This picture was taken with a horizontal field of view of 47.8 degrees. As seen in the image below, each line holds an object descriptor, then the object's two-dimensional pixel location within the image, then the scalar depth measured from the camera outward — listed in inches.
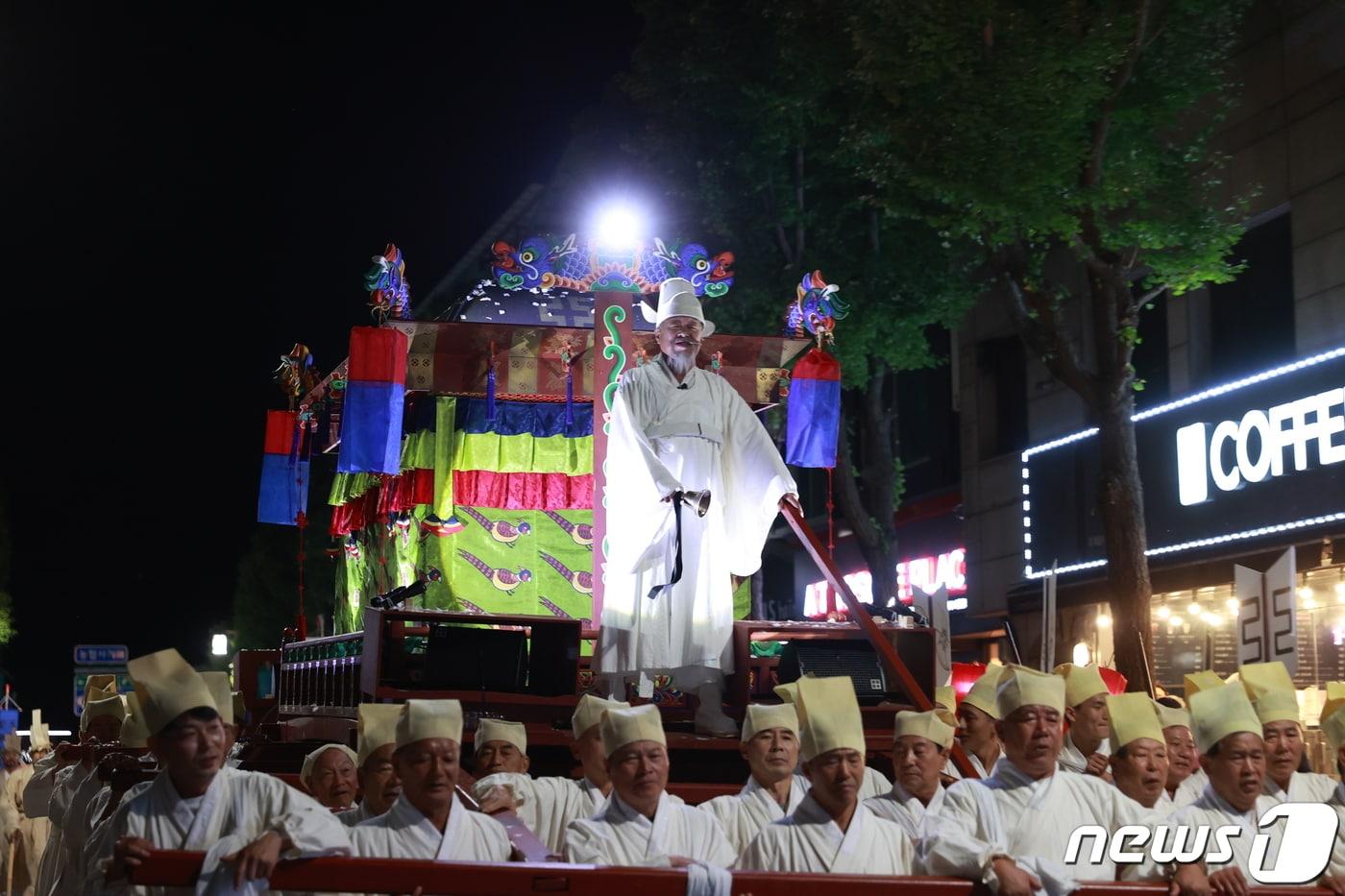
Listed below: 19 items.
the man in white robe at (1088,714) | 292.2
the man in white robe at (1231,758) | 226.4
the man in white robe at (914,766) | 245.9
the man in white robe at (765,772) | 233.5
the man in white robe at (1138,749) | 236.4
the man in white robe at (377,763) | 235.1
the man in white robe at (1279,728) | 252.5
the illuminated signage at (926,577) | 1037.2
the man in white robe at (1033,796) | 217.3
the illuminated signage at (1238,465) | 611.5
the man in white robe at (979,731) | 302.8
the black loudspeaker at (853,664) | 345.7
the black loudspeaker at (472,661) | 329.7
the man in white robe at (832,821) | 205.6
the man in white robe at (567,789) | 255.4
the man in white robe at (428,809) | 202.2
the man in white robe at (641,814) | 206.5
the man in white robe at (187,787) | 197.0
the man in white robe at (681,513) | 314.5
